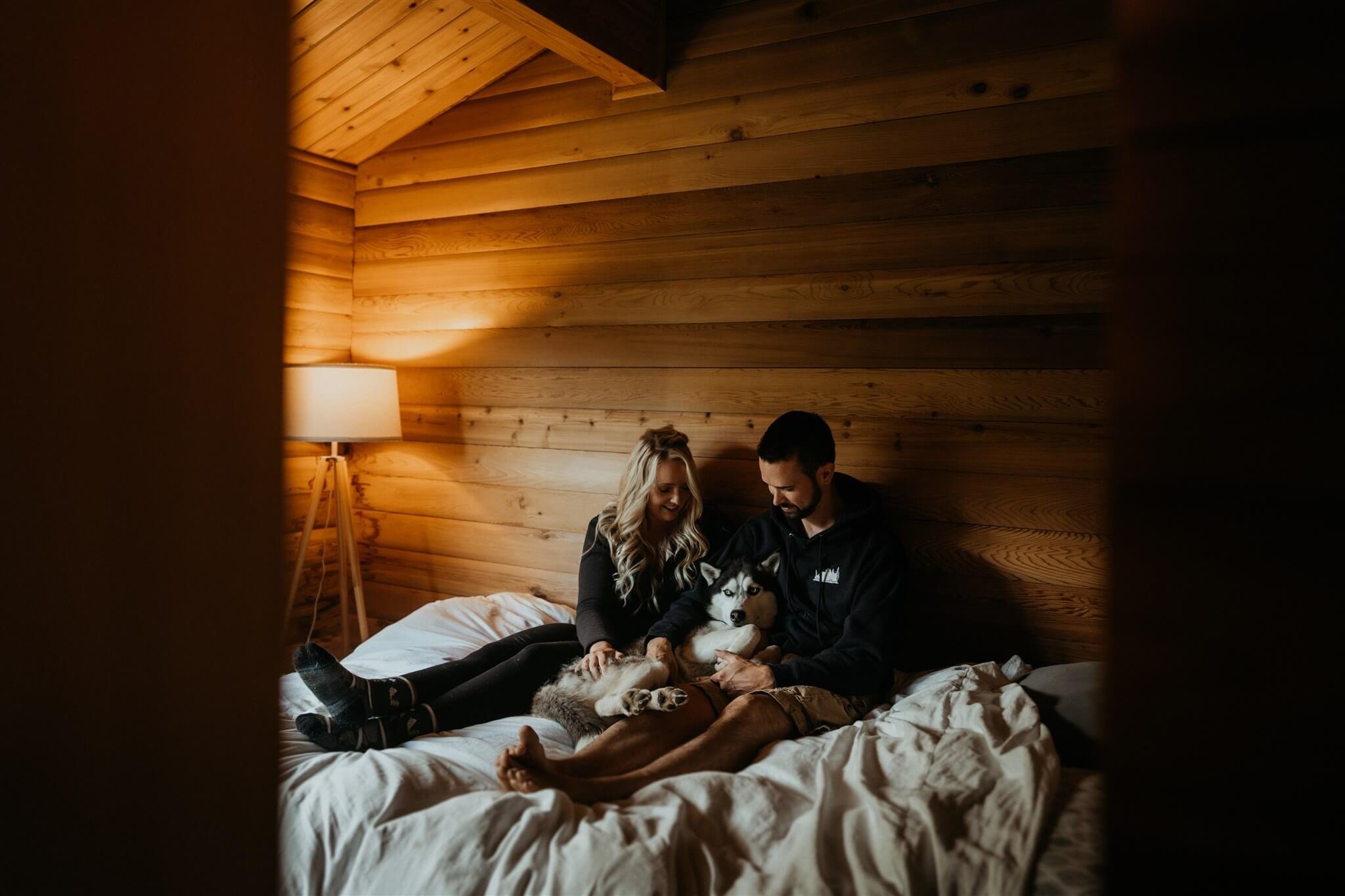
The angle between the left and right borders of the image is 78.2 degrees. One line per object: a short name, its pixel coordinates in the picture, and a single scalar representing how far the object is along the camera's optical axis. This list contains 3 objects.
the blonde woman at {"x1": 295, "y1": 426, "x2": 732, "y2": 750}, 1.73
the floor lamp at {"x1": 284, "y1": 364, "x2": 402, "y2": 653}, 2.92
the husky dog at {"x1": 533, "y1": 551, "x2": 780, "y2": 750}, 1.73
